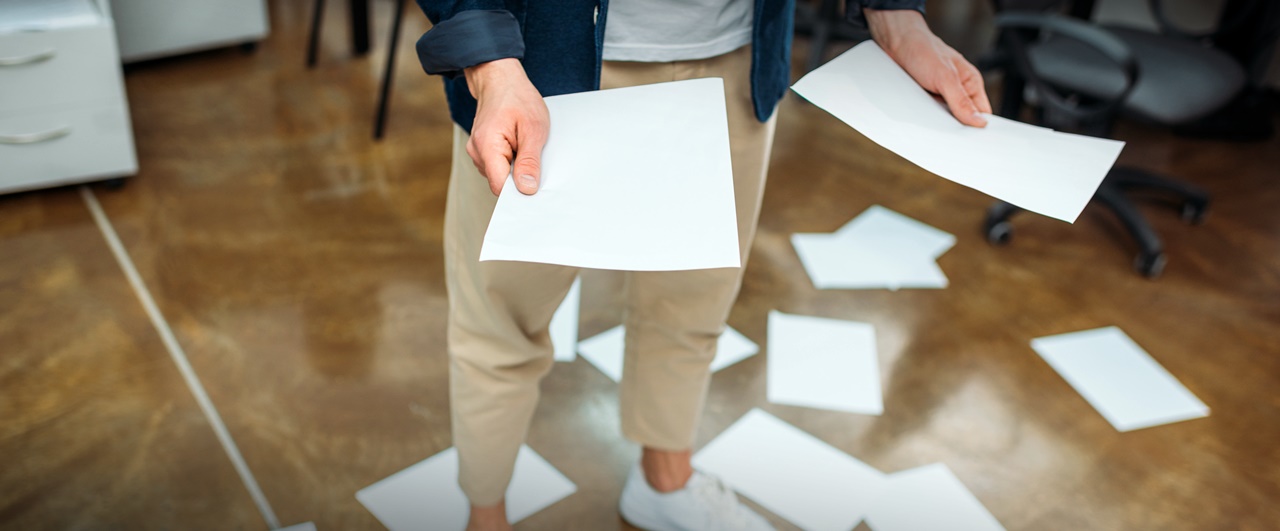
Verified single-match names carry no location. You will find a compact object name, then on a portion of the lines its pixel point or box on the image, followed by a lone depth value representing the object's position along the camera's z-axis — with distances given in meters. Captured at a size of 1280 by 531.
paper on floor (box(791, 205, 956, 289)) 2.17
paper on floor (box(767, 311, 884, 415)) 1.79
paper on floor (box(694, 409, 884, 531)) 1.54
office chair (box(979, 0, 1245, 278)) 2.11
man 0.89
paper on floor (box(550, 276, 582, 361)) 1.85
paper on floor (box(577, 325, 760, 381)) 1.83
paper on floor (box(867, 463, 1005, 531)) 1.53
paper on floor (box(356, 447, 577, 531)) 1.46
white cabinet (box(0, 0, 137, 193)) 2.07
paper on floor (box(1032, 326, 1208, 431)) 1.82
